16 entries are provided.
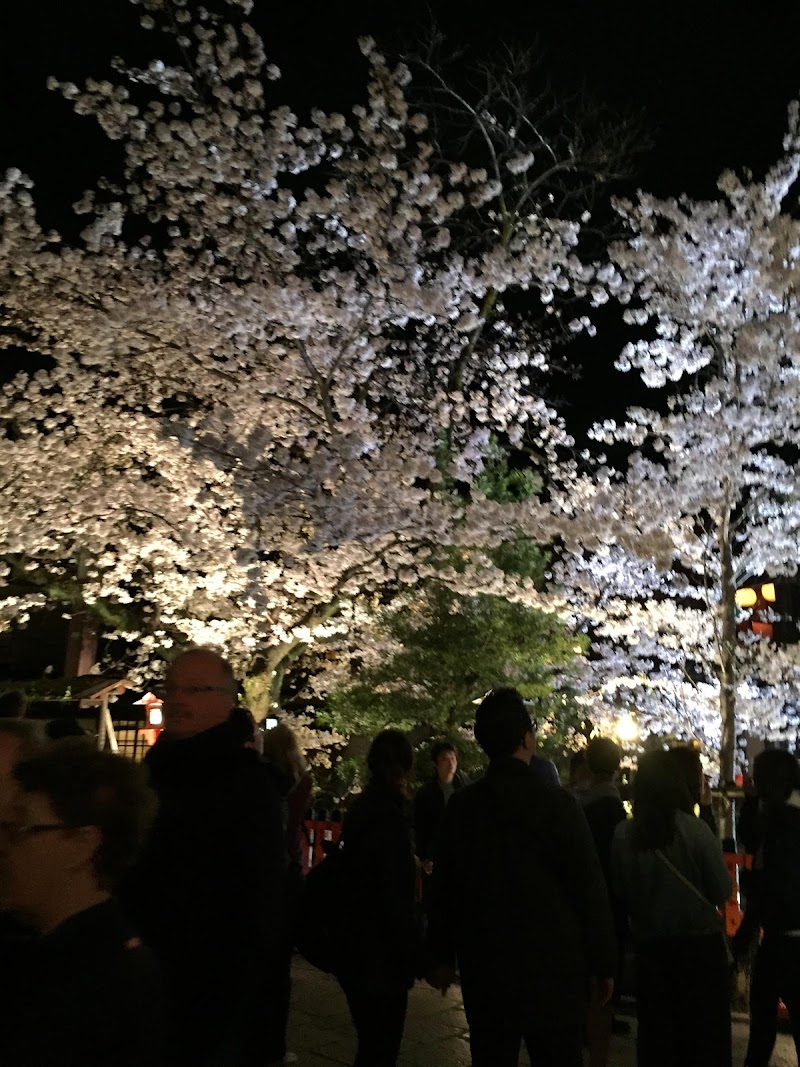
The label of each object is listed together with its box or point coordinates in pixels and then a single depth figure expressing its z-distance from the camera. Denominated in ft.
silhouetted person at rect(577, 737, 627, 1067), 14.43
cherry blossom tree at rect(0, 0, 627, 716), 39.83
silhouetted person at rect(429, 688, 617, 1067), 8.71
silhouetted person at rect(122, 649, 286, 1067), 6.44
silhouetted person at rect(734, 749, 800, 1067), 12.44
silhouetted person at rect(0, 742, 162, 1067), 4.17
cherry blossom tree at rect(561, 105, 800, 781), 33.63
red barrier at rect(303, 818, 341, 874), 24.97
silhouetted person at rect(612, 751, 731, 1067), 10.59
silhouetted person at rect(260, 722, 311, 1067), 11.34
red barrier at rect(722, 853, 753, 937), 19.03
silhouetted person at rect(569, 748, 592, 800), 16.37
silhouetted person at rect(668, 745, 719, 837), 11.80
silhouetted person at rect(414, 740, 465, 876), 19.12
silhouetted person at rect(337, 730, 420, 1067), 10.34
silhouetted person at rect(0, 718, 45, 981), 4.34
